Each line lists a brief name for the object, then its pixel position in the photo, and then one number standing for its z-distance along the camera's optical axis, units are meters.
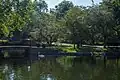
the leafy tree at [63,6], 106.32
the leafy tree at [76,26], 50.89
